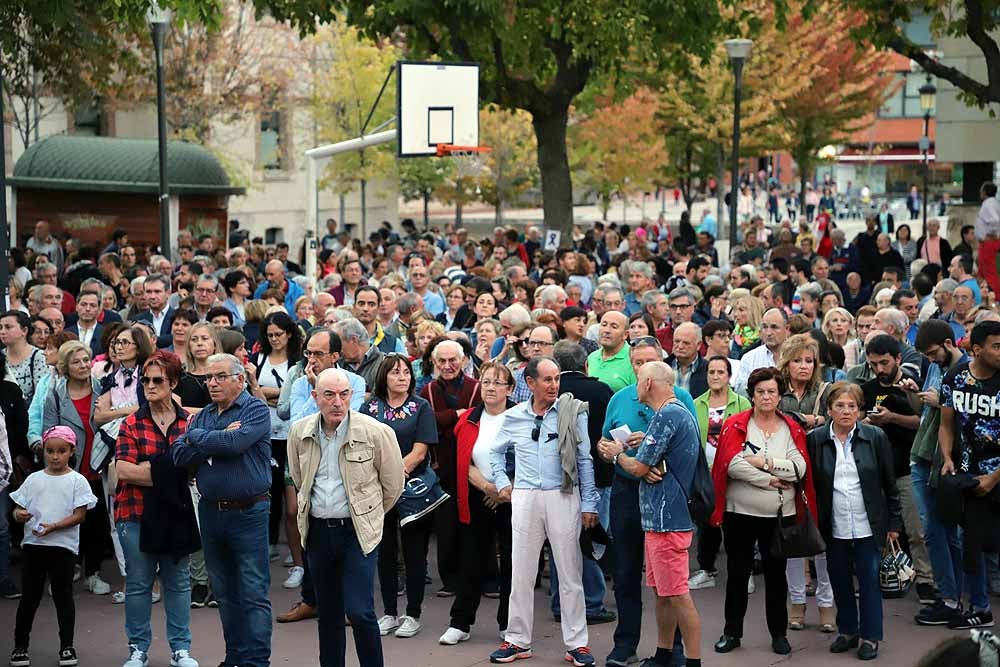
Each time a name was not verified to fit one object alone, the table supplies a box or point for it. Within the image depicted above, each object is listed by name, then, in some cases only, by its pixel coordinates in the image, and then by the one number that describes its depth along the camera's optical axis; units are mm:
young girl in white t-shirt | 9836
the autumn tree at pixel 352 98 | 44094
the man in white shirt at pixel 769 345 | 12328
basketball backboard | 23188
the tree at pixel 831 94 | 46625
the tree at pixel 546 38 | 24719
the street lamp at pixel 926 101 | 44625
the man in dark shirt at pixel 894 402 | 10781
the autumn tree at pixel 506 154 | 45906
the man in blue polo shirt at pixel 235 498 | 8898
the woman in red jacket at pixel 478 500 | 10055
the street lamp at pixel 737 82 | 26234
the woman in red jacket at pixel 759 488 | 9602
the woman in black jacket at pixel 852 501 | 9680
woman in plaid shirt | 9430
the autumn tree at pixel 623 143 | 43594
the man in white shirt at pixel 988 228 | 20969
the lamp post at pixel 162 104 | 21780
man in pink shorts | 8977
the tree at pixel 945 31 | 20938
